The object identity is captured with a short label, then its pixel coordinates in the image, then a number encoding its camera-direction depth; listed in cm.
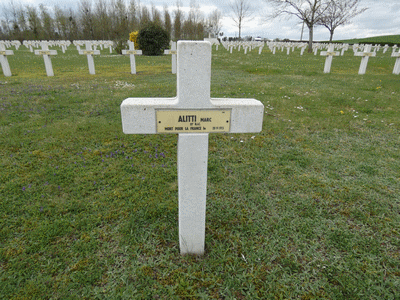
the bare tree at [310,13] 2744
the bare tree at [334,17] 3453
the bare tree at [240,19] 4995
